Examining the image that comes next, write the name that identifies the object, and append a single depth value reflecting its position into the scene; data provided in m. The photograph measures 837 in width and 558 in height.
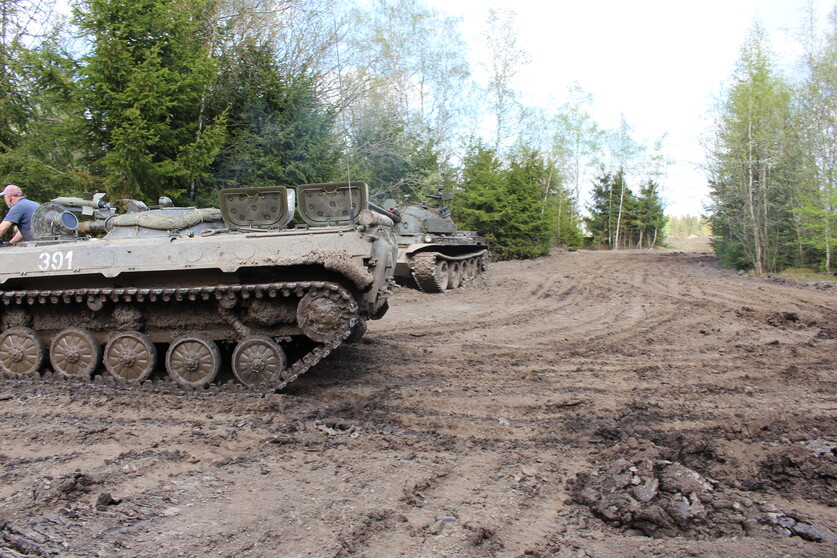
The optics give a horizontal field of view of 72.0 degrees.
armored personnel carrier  5.89
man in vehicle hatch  7.40
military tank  15.12
